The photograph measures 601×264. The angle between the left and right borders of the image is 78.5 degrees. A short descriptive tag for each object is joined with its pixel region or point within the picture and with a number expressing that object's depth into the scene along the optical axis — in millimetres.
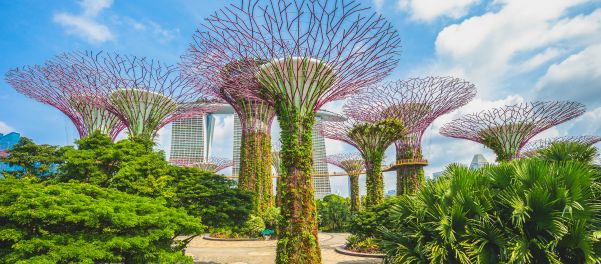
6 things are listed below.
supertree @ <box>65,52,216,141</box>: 18819
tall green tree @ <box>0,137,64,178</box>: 15596
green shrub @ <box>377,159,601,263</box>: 5945
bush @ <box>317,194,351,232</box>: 33000
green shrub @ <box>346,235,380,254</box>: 15667
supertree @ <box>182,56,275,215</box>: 25609
